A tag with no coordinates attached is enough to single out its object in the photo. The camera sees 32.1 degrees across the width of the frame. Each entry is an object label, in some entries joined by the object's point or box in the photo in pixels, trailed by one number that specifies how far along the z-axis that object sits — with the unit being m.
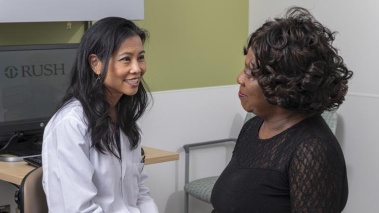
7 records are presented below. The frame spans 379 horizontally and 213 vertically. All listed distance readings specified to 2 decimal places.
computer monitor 2.86
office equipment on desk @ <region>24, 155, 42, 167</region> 2.70
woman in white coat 1.90
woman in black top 1.49
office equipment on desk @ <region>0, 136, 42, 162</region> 2.83
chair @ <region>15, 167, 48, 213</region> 2.01
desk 2.58
